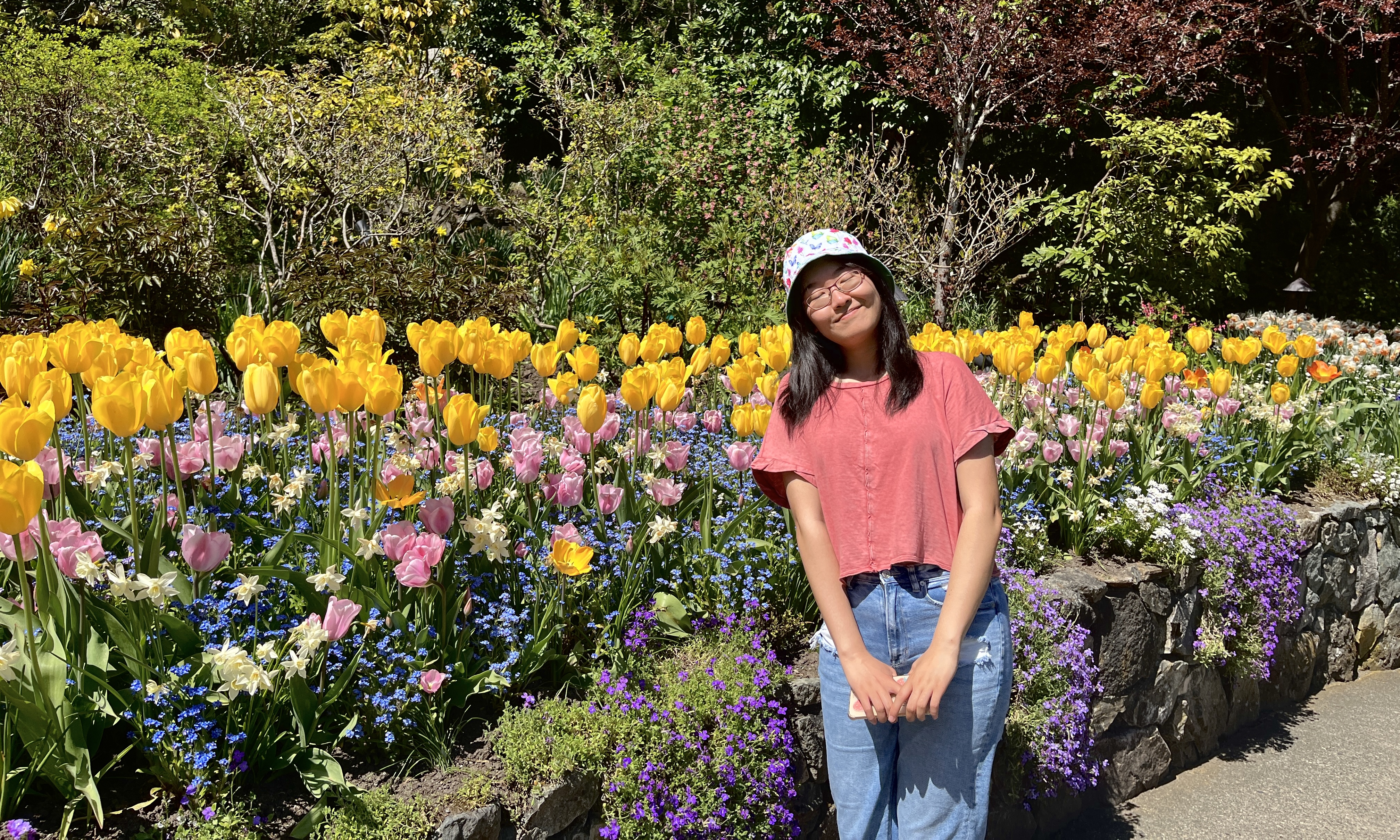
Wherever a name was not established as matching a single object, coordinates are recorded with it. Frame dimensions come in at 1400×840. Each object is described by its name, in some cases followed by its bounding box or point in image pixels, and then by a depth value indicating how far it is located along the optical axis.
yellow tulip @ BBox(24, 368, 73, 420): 1.71
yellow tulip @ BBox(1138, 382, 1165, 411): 3.34
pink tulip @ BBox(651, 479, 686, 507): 2.52
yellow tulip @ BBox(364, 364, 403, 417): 1.85
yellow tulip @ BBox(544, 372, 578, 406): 2.59
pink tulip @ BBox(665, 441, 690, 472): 2.59
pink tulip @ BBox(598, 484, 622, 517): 2.44
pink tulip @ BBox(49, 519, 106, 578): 1.67
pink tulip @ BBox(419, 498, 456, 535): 2.04
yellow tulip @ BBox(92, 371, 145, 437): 1.60
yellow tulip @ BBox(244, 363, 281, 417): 1.90
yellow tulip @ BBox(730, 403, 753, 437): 2.62
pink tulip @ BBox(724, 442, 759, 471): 2.67
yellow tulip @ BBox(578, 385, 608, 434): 2.29
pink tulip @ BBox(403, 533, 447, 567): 1.90
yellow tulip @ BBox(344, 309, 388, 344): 2.36
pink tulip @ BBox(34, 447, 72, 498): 2.01
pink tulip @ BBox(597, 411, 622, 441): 2.63
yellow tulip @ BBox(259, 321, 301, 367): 2.07
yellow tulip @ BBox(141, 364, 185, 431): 1.65
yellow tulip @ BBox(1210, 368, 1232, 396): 3.72
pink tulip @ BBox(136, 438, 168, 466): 2.28
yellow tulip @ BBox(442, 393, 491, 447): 2.02
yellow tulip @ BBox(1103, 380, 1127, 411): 3.17
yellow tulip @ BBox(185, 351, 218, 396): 1.94
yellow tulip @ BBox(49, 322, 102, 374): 1.98
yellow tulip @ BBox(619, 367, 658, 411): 2.39
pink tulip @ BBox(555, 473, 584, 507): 2.36
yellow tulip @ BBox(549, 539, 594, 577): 2.06
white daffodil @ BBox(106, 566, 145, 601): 1.61
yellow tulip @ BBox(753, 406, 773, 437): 2.63
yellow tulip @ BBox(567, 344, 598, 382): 2.57
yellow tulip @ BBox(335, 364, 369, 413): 1.84
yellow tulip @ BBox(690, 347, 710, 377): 2.94
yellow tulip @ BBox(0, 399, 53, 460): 1.48
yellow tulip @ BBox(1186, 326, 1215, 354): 3.88
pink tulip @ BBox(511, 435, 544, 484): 2.34
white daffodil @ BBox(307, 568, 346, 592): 1.86
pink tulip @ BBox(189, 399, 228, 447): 2.52
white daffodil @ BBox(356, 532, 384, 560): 1.95
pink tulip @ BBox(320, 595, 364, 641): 1.75
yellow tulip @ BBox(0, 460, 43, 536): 1.34
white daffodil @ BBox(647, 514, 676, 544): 2.39
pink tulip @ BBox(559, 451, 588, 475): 2.50
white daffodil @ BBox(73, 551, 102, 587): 1.61
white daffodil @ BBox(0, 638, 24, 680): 1.54
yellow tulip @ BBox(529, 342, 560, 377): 2.64
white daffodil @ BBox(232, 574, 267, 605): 1.80
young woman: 1.71
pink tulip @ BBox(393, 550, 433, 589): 1.88
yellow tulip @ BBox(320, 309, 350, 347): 2.39
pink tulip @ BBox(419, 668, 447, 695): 1.92
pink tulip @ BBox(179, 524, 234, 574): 1.75
